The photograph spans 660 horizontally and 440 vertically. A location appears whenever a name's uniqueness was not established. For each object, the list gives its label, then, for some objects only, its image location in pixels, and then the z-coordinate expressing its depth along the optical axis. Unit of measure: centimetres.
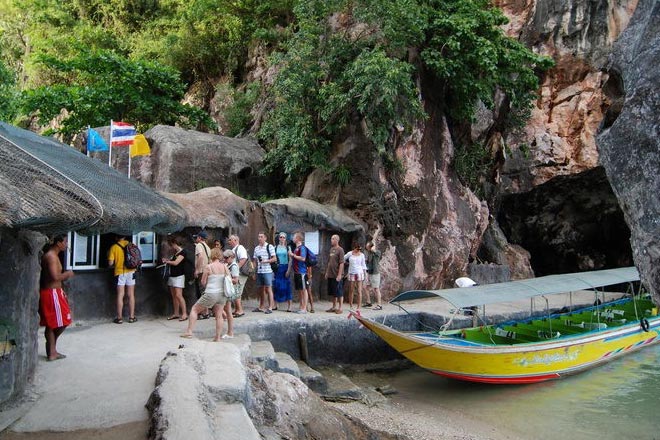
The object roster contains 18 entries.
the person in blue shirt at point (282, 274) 1195
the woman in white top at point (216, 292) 822
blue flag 1380
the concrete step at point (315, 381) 969
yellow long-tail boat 1087
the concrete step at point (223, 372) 543
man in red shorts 704
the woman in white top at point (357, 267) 1288
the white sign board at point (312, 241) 1412
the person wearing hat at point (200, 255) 1052
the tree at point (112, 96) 1691
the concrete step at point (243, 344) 747
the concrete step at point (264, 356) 819
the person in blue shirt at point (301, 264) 1186
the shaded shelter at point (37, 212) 400
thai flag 1398
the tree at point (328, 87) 1491
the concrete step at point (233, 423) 455
